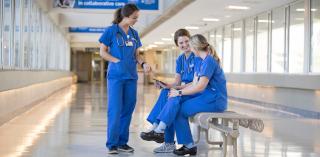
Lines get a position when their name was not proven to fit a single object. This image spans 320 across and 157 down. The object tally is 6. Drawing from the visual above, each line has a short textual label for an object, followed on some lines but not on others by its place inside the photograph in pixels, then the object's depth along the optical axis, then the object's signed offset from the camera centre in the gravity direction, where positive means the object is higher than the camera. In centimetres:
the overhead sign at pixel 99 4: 1623 +181
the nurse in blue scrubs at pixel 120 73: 594 -7
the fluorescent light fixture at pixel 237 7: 1573 +167
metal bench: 525 -54
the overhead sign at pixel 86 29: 2747 +187
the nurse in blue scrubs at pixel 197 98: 565 -32
